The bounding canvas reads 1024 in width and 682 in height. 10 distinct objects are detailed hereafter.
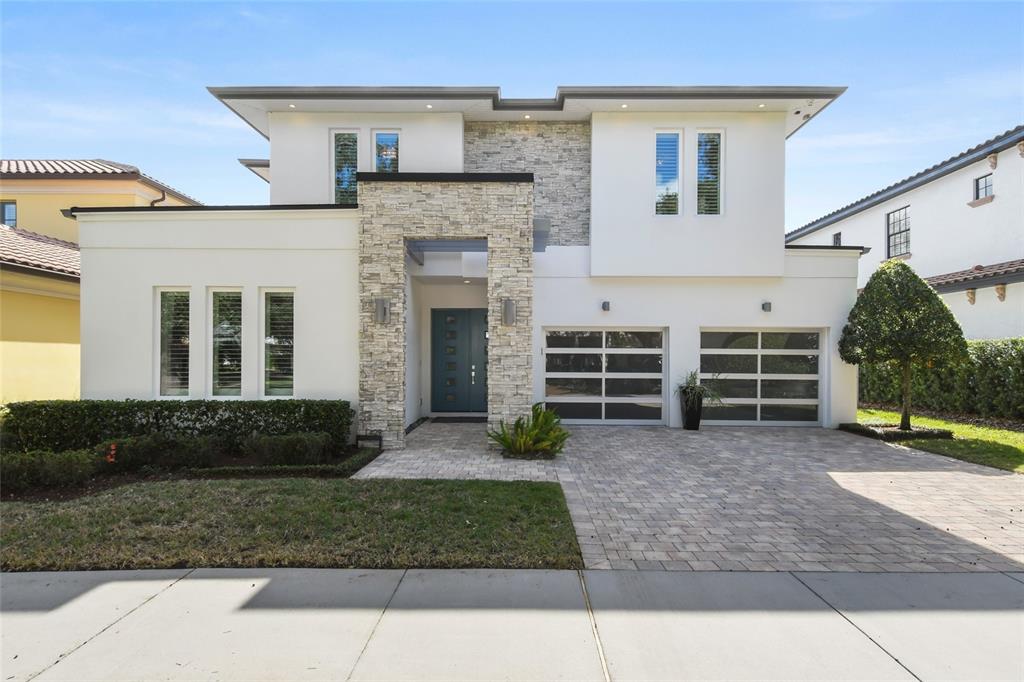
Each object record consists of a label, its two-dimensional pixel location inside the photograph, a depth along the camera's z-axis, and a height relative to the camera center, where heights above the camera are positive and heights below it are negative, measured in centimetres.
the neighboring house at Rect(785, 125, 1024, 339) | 1305 +368
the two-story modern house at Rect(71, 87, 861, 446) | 1091 +220
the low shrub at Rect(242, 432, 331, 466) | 745 -173
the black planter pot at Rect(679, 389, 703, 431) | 1105 -162
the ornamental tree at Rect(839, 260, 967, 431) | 998 +29
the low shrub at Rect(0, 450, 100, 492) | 618 -174
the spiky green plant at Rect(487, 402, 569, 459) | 830 -172
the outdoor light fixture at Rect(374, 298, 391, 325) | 866 +49
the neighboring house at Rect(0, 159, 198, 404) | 998 +44
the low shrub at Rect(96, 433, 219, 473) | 717 -177
